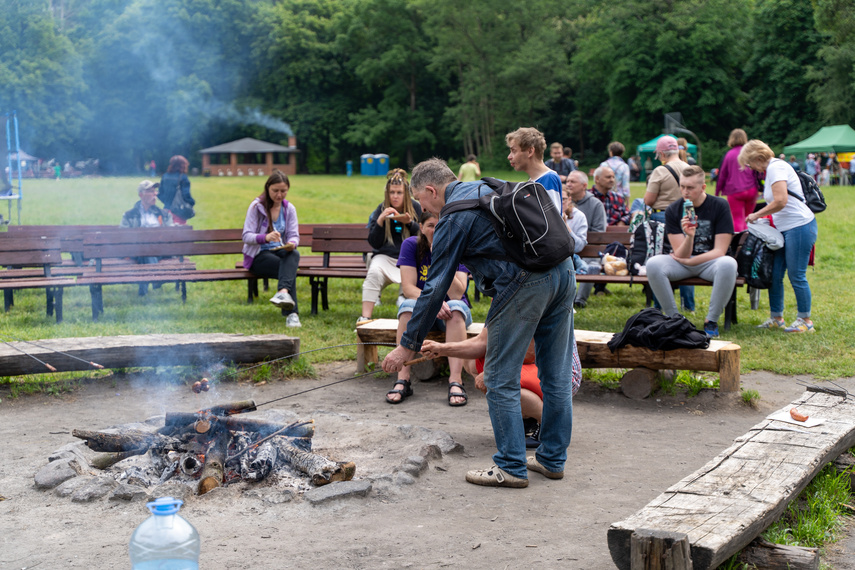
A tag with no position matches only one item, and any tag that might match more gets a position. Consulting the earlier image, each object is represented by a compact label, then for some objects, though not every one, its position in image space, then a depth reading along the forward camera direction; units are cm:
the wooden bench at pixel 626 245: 804
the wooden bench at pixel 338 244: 944
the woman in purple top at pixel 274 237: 863
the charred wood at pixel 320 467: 412
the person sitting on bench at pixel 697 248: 750
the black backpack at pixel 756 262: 784
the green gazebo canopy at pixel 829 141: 3384
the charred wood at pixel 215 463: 401
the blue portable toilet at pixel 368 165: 5256
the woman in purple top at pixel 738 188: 963
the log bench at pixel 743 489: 288
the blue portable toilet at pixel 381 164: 5281
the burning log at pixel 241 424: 462
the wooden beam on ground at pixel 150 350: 598
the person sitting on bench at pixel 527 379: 430
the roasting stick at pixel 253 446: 435
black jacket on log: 578
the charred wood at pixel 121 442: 450
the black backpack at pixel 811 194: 781
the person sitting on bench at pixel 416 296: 593
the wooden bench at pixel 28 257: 912
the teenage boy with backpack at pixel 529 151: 530
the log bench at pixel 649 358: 581
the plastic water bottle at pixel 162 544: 273
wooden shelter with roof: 5359
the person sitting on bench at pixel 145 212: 1078
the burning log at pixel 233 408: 472
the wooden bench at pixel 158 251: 859
